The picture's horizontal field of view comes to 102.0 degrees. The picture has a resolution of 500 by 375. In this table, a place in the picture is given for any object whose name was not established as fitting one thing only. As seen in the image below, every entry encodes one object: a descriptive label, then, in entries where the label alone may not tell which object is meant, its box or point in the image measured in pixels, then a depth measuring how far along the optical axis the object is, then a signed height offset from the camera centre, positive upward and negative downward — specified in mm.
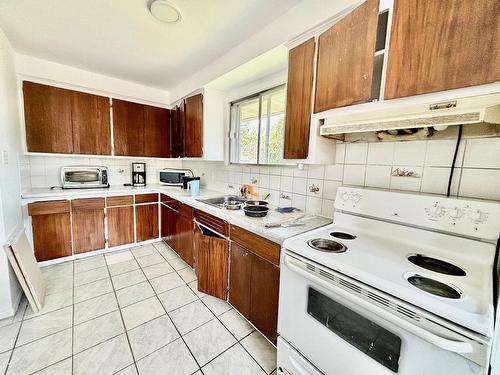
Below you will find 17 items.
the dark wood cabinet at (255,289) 1356 -916
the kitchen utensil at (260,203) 2081 -386
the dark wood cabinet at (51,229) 2314 -853
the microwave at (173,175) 3234 -223
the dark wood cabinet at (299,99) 1396 +487
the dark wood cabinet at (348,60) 1083 +635
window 2159 +434
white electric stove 644 -438
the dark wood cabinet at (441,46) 756 +528
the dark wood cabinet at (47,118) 2354 +459
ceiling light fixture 1483 +1151
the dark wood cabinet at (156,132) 3180 +472
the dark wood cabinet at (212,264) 1787 -917
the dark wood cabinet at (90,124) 2625 +463
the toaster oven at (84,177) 2672 -260
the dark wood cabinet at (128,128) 2910 +474
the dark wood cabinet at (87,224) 2559 -852
